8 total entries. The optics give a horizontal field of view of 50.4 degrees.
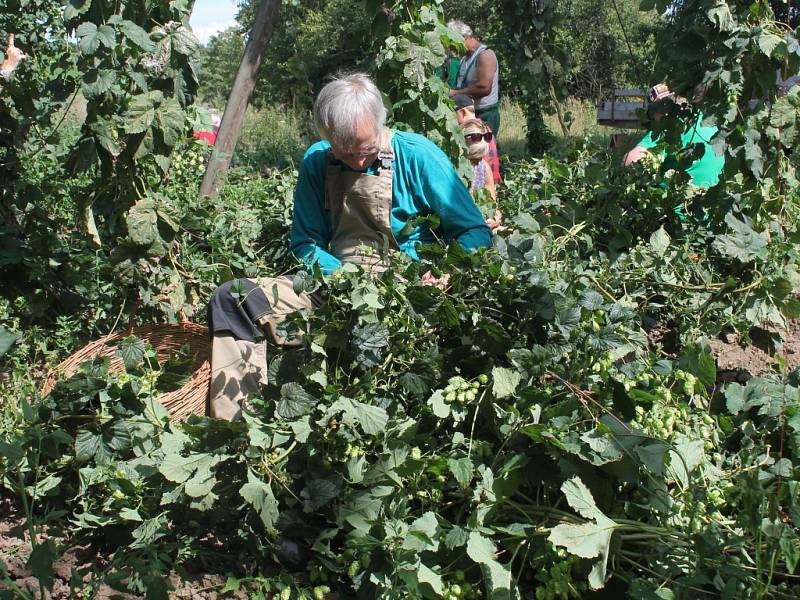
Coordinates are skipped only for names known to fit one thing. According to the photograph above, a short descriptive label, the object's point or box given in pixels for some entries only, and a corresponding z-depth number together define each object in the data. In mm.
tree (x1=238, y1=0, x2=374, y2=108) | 13555
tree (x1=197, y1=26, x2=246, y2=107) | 18323
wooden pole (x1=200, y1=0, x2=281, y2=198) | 5027
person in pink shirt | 7309
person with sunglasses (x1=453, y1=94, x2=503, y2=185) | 4977
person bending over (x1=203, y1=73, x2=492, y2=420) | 2867
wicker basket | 3055
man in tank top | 5977
